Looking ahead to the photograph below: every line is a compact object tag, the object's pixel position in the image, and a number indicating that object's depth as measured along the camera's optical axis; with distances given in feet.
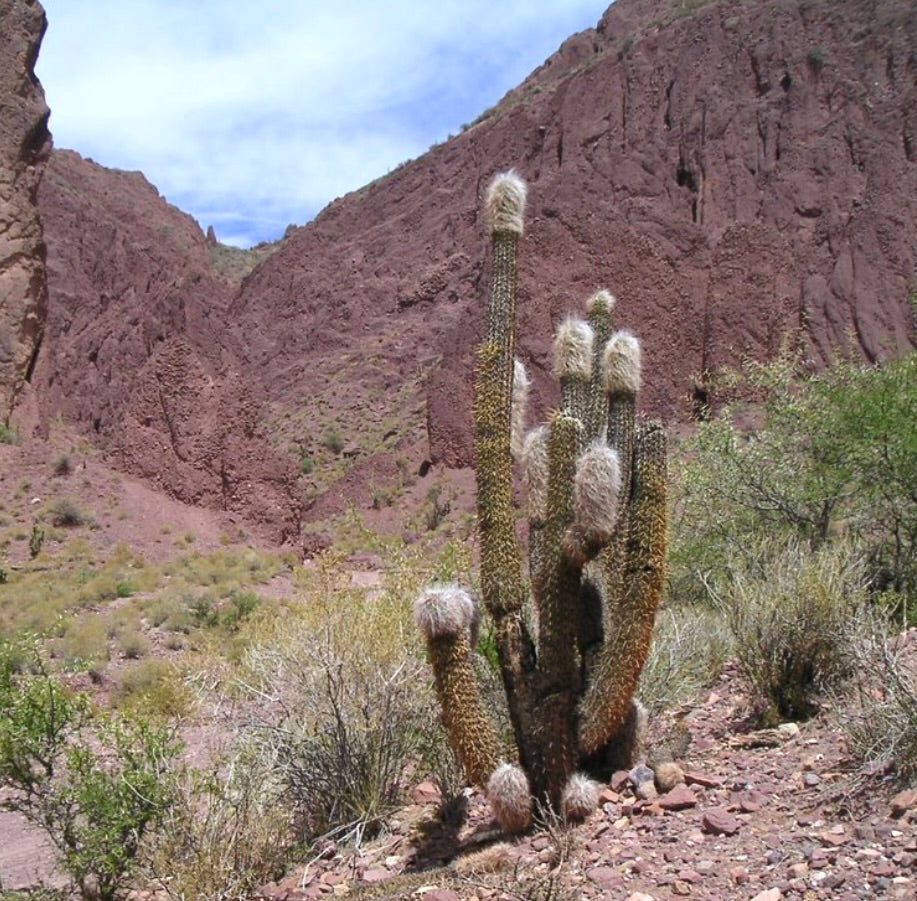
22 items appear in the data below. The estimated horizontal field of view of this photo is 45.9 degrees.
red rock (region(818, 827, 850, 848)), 16.76
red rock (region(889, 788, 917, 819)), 16.96
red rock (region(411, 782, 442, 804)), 26.73
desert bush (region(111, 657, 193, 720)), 33.73
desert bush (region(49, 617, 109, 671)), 50.11
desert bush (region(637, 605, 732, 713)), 27.96
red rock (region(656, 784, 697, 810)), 20.13
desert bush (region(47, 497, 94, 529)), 71.00
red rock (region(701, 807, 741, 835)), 18.39
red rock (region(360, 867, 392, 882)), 22.07
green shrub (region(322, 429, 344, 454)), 157.17
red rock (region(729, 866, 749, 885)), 16.46
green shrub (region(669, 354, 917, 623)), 37.58
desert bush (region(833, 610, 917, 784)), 18.42
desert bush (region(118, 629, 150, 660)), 52.80
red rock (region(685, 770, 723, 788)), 20.92
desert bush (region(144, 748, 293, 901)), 21.65
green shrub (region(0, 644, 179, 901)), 22.74
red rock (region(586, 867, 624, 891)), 17.60
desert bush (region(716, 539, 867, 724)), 25.23
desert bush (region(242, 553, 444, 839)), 25.63
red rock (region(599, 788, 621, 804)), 21.25
